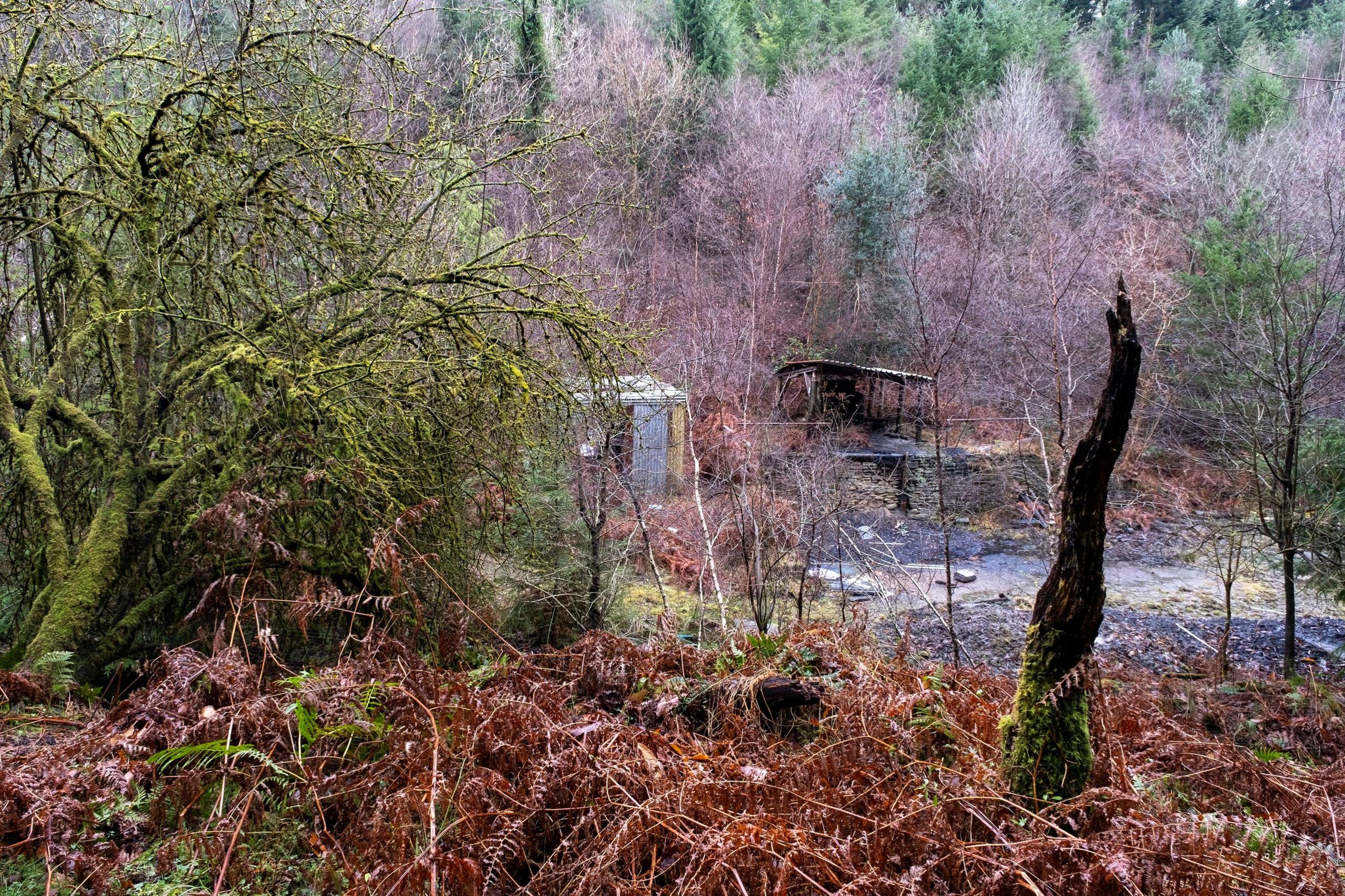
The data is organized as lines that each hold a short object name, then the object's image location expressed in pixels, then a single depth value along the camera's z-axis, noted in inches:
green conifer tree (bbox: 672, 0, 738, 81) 1120.2
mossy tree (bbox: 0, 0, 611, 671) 186.4
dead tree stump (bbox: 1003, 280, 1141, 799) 88.3
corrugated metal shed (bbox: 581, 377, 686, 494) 525.7
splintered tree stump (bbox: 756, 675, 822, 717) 138.9
